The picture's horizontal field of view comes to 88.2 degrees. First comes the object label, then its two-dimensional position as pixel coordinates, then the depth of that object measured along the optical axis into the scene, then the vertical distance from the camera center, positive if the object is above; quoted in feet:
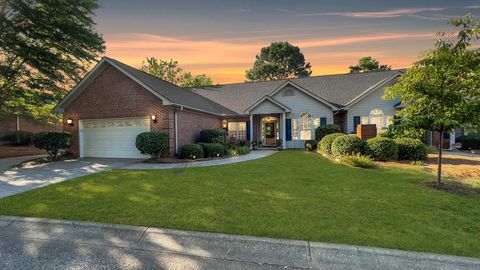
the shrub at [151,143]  41.09 -2.54
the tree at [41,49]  47.96 +16.70
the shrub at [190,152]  44.28 -4.42
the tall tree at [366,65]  138.62 +34.76
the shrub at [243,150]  53.88 -5.27
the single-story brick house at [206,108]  45.73 +4.17
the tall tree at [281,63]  158.73 +41.06
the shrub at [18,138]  72.54 -2.64
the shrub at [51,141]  44.45 -2.34
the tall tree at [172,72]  130.93 +30.22
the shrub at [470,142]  57.98 -4.09
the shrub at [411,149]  39.29 -3.80
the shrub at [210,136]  53.39 -1.94
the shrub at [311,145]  60.13 -4.60
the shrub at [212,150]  47.75 -4.43
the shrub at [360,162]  33.91 -5.01
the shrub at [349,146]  39.68 -3.25
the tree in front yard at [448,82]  21.84 +3.93
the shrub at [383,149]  38.58 -3.69
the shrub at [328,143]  47.42 -3.39
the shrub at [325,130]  59.63 -0.99
